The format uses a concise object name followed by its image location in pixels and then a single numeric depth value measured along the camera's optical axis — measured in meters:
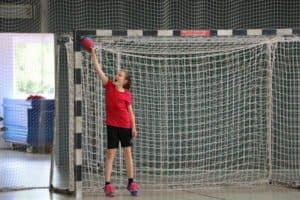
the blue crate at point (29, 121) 18.28
